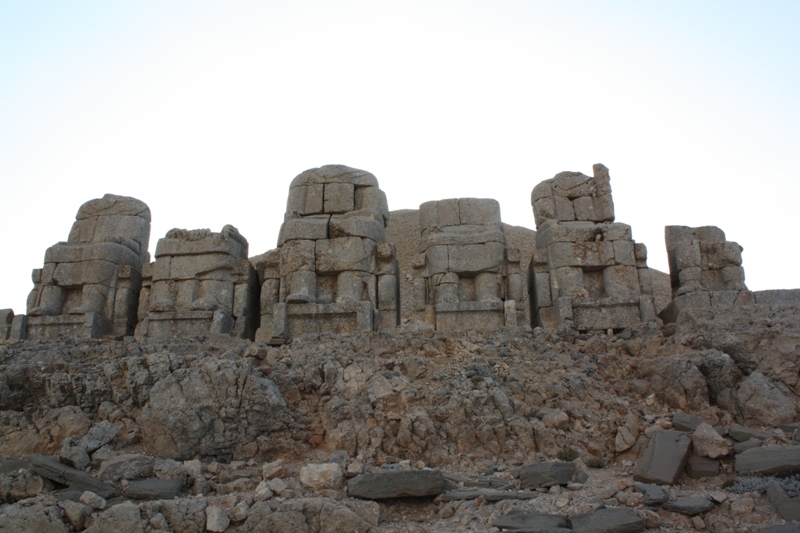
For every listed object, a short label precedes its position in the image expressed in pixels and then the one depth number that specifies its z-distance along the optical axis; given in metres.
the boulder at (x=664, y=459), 6.58
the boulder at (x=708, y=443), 6.86
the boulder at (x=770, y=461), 6.30
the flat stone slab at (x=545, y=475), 6.64
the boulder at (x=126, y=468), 7.07
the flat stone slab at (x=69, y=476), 6.77
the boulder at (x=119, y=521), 6.00
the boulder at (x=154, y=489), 6.65
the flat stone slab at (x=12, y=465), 7.09
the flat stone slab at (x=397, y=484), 6.50
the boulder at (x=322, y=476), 6.72
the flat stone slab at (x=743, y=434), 7.17
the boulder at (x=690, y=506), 5.89
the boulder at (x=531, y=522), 5.70
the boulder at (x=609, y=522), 5.59
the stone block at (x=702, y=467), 6.73
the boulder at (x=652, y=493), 6.05
